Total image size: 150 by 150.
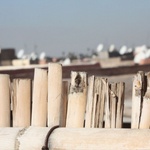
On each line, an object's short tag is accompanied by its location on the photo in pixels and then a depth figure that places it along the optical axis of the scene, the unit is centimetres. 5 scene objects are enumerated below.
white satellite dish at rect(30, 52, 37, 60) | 5363
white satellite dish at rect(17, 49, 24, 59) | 4603
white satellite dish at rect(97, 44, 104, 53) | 4588
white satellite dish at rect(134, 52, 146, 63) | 4569
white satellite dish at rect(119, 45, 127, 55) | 4947
